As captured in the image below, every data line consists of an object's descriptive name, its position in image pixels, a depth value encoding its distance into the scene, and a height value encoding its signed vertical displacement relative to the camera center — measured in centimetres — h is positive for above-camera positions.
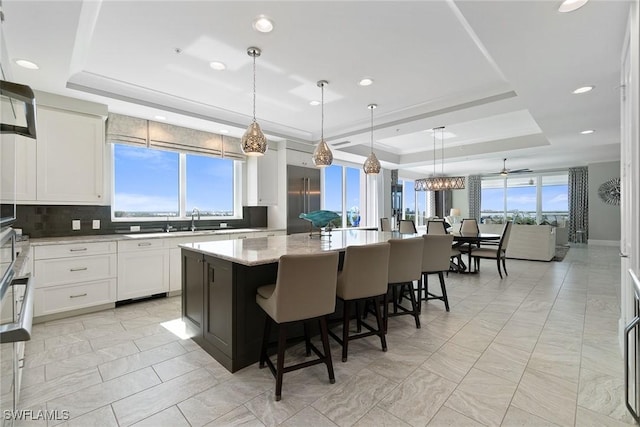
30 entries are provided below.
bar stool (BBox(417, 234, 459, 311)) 337 -50
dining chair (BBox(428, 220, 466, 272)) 564 -37
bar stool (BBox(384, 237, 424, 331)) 281 -51
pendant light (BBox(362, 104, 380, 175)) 429 +71
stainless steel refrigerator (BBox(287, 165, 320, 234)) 563 +36
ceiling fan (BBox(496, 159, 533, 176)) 1044 +151
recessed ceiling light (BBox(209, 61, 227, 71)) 295 +154
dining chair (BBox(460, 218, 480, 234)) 616 -31
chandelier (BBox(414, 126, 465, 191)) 676 +68
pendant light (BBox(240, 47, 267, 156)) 289 +72
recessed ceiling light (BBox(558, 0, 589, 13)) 185 +135
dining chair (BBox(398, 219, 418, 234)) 666 -35
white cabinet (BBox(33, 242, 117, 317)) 313 -73
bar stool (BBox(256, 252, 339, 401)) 189 -58
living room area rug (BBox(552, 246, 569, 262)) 699 -112
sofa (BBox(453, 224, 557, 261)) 662 -74
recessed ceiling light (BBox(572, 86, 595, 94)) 315 +136
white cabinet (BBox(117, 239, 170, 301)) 369 -74
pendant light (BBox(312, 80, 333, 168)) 365 +73
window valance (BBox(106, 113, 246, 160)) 398 +118
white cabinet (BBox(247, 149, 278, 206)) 546 +64
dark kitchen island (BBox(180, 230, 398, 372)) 222 -67
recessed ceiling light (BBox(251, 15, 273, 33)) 226 +152
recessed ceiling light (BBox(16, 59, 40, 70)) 260 +138
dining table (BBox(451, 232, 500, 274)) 546 -55
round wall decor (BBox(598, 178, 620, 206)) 871 +61
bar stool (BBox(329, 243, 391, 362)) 235 -55
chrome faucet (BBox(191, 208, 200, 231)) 492 -3
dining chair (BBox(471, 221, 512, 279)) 524 -76
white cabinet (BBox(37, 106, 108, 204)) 333 +68
